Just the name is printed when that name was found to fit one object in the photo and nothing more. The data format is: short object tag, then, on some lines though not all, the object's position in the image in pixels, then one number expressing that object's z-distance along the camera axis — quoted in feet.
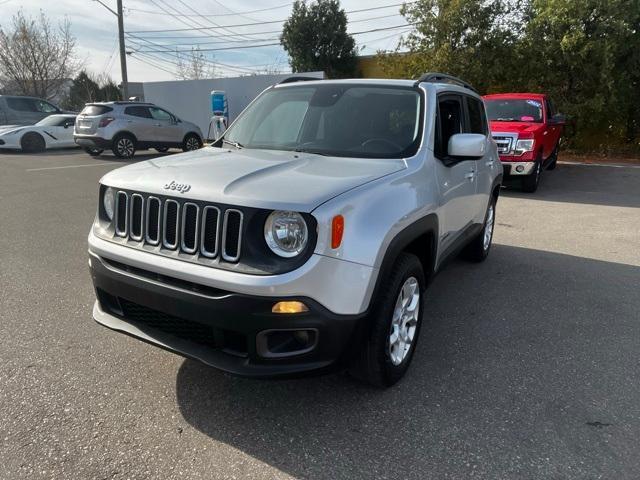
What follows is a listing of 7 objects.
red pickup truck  31.94
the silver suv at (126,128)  48.13
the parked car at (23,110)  61.63
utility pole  81.15
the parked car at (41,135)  53.57
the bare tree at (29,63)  104.32
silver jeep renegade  7.39
